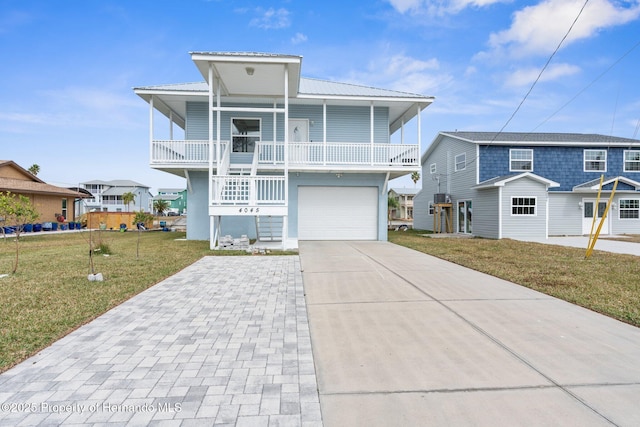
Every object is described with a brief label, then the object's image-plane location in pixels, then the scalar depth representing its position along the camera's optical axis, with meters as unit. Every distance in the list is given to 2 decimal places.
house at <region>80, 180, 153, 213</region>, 58.41
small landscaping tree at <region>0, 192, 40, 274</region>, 8.98
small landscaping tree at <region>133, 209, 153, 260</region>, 17.75
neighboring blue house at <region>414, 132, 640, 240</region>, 16.78
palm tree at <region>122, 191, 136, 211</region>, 36.54
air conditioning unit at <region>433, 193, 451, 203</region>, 20.59
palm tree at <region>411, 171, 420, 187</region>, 54.82
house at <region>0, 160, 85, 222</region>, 20.69
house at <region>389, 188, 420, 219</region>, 54.94
